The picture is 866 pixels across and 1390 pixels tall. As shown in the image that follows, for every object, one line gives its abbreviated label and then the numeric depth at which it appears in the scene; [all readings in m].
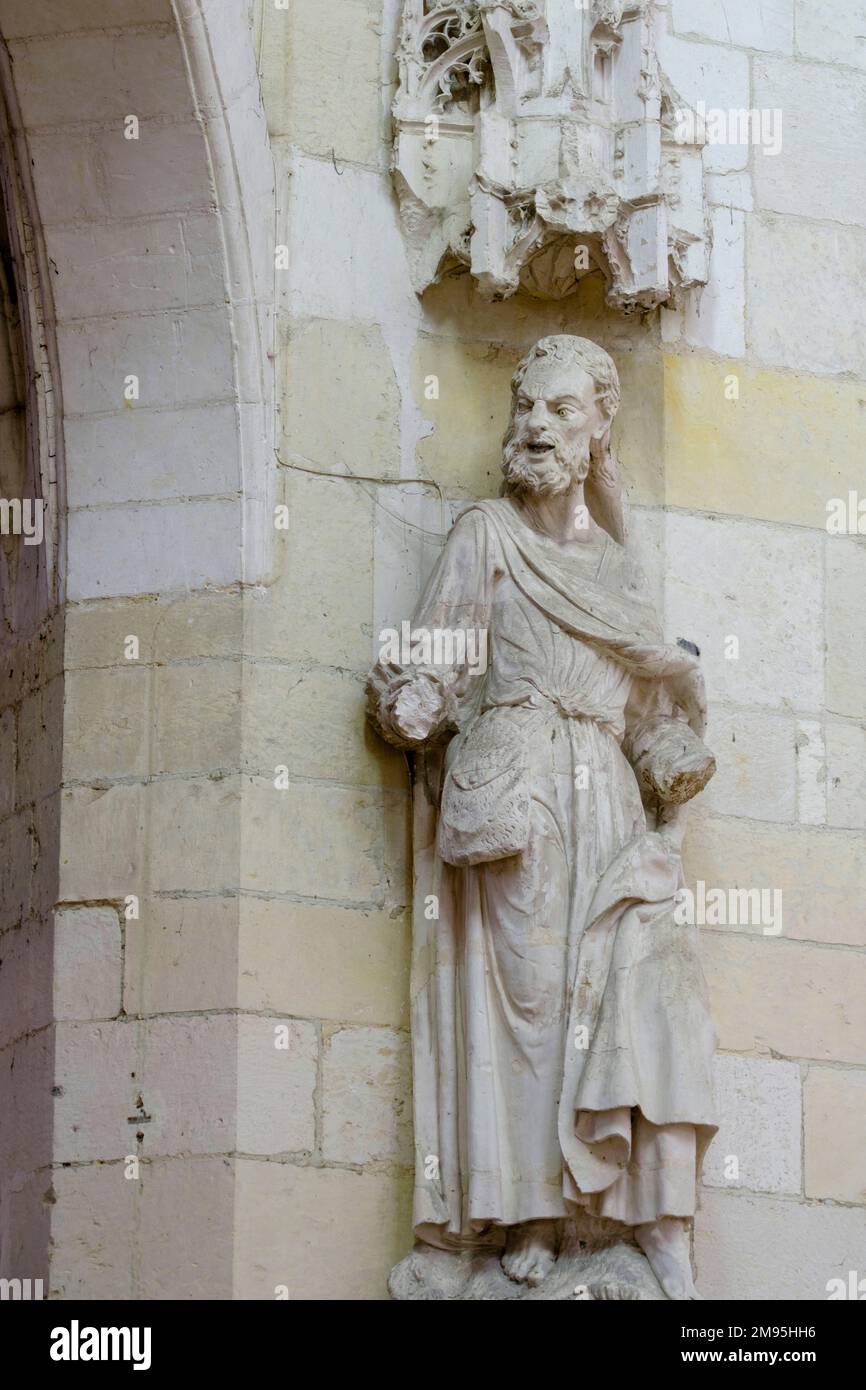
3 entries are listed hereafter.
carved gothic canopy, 7.41
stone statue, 6.78
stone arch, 7.25
